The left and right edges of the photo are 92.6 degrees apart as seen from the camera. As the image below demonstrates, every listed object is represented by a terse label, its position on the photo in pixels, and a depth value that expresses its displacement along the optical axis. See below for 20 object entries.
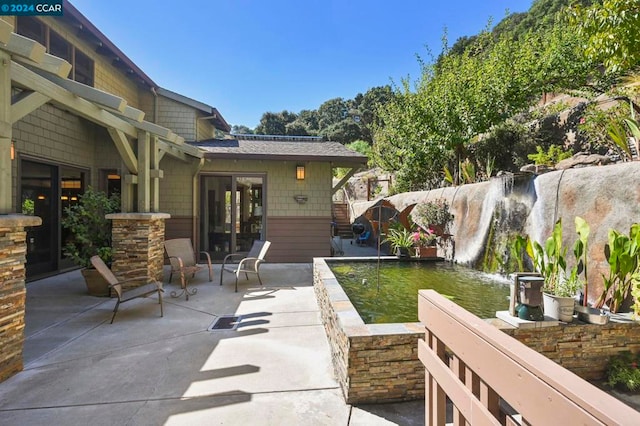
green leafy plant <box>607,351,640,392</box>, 2.77
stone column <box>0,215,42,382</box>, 2.77
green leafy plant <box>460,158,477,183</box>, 8.36
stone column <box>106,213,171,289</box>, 5.50
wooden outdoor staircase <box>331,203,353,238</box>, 14.41
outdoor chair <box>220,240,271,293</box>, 6.10
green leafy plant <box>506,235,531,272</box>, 3.48
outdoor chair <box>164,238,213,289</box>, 5.85
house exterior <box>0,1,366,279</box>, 6.01
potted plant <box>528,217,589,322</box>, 2.96
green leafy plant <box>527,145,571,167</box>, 6.64
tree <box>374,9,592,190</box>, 8.13
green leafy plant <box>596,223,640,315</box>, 3.03
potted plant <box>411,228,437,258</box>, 7.14
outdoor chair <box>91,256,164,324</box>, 4.28
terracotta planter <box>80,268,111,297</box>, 5.29
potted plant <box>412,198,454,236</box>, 7.67
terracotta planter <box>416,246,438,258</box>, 7.13
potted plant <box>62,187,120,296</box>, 5.34
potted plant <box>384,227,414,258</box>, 7.12
